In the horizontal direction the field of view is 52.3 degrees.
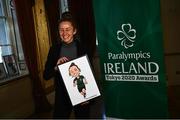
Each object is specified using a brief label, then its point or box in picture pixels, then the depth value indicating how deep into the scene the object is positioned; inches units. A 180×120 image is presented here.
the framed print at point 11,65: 109.8
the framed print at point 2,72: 105.9
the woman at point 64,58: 58.8
